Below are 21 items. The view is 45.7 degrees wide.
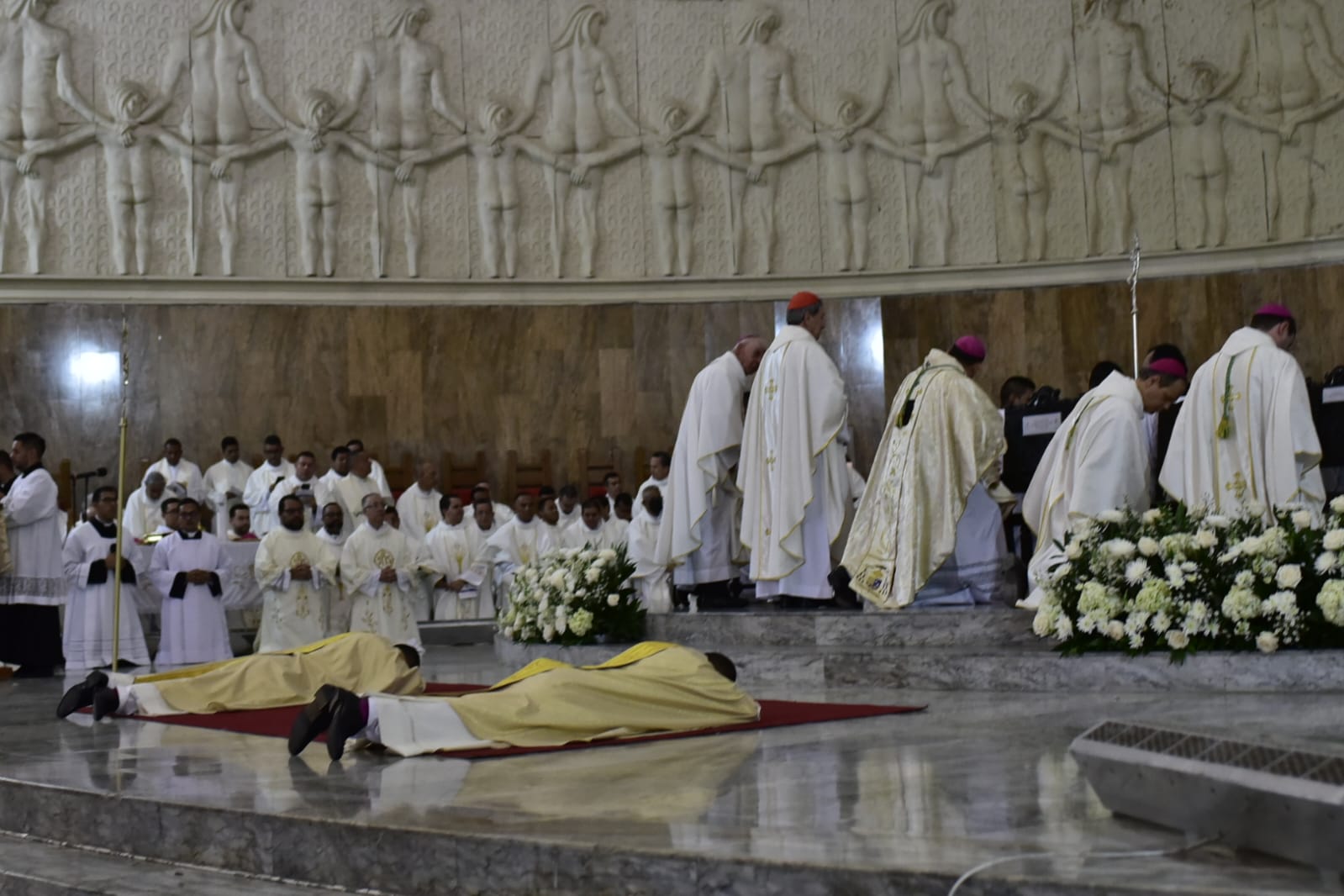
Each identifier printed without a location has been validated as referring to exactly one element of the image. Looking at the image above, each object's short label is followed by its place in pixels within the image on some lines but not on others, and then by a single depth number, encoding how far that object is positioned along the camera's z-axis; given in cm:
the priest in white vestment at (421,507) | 1623
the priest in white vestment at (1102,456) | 825
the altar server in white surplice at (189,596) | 1251
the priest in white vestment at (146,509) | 1568
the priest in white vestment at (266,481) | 1616
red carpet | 625
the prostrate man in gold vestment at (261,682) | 767
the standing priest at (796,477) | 916
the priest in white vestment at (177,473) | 1634
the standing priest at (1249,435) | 826
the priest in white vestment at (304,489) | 1518
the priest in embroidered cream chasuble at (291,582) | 1291
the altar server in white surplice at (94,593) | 1217
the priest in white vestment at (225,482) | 1639
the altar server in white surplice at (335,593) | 1350
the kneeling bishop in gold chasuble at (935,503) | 862
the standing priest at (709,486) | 978
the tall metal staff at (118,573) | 885
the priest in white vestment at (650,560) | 1149
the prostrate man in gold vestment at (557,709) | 580
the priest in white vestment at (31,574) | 1144
